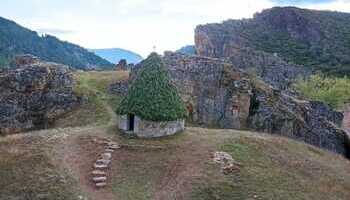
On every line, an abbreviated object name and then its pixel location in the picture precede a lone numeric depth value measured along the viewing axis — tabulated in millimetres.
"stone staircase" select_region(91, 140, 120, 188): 24953
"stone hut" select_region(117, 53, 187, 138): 29891
